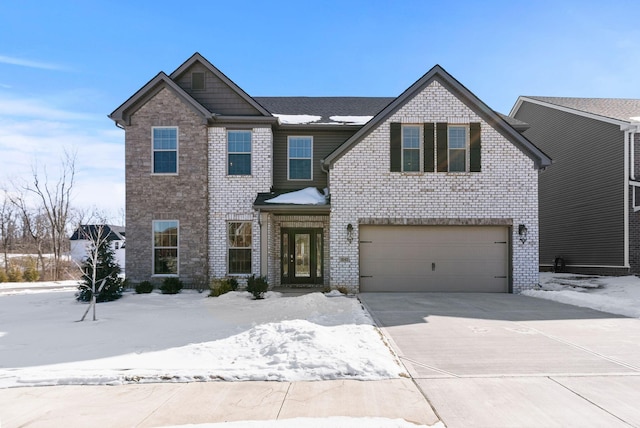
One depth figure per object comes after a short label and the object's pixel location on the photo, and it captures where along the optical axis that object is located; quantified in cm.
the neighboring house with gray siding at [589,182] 1562
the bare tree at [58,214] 2741
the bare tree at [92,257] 1153
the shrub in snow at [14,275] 2044
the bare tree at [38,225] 2506
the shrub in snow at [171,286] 1329
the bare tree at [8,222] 3714
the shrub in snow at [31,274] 2083
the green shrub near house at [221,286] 1302
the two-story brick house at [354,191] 1345
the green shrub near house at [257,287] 1243
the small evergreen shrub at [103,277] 1238
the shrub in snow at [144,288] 1345
